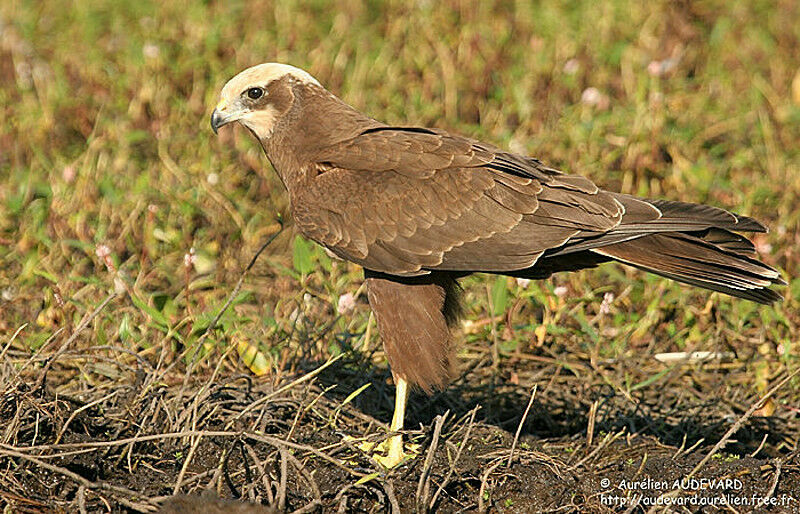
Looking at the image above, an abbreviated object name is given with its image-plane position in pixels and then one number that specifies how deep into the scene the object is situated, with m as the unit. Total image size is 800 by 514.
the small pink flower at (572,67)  15.03
